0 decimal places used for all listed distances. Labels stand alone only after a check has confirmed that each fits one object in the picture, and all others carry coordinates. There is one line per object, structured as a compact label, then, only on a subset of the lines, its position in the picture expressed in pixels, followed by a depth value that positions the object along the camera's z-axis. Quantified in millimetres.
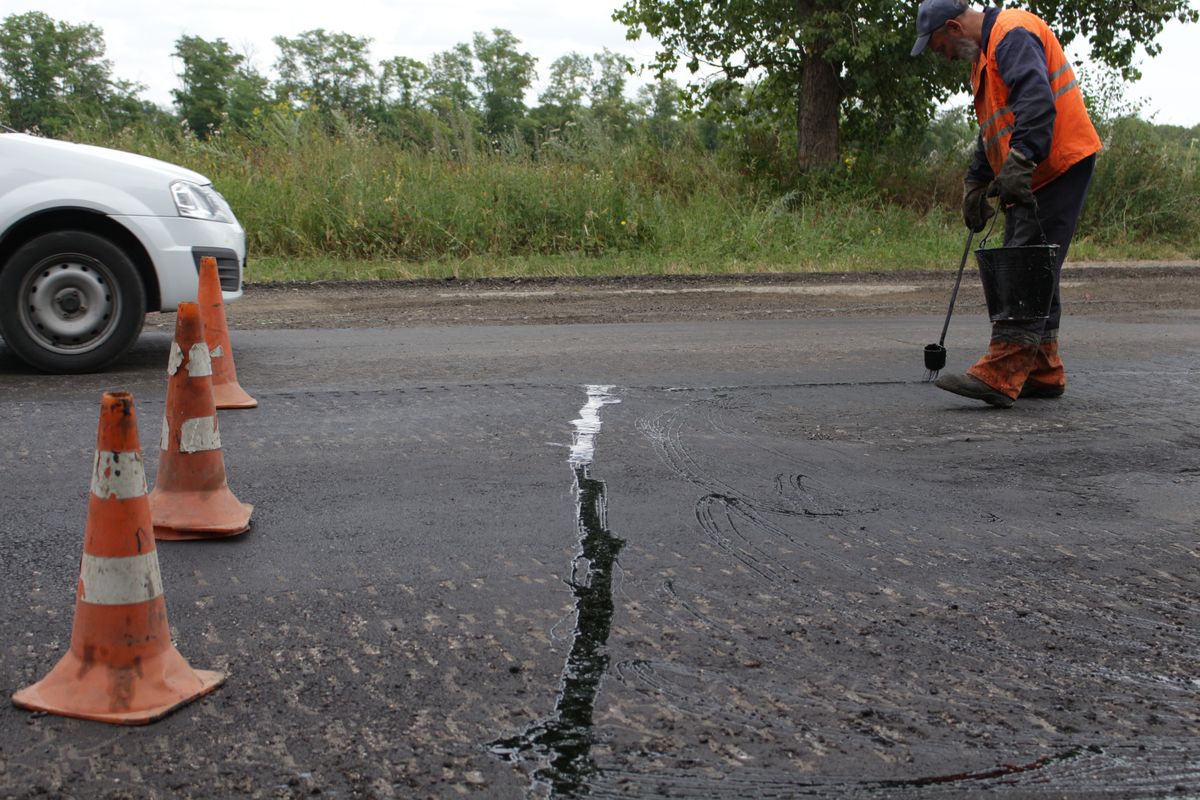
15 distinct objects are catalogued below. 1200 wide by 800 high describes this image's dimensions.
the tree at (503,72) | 71188
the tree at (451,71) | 71750
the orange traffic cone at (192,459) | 3725
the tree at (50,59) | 53769
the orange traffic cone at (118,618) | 2518
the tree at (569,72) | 74312
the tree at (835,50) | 15664
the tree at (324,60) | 79688
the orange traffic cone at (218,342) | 5695
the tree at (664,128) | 17297
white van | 6359
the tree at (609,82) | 54612
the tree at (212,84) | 37312
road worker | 5590
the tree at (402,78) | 71000
